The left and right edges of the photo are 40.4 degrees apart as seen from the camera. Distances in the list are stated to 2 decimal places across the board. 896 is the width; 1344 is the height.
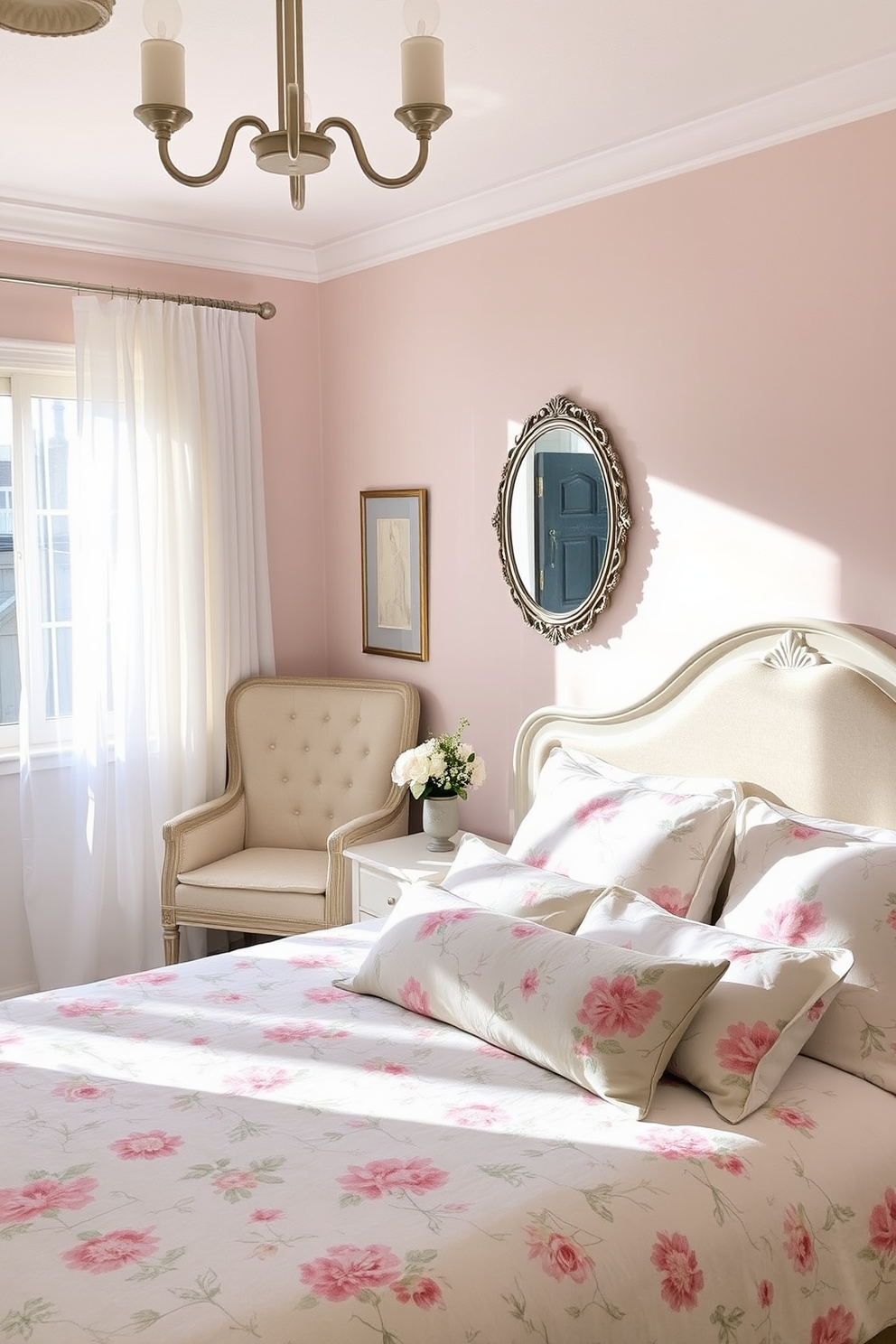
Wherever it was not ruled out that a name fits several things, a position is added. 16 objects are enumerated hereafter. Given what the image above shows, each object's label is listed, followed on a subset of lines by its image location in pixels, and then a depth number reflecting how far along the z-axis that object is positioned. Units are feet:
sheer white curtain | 13.28
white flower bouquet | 12.14
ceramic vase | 12.39
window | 13.19
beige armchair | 12.99
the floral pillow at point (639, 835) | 8.92
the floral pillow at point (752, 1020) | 6.94
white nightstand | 11.76
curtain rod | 12.73
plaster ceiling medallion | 5.12
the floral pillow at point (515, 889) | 8.65
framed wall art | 13.78
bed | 5.37
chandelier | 5.68
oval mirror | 11.19
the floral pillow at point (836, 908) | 7.38
